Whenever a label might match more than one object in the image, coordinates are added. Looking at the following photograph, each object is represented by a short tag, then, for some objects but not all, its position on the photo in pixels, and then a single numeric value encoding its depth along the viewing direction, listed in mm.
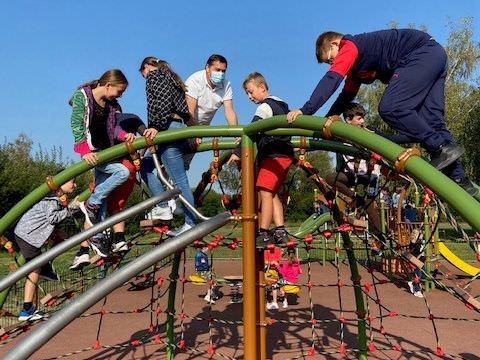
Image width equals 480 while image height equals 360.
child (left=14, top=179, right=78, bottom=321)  4531
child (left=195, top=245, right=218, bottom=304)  7676
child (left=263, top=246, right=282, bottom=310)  6493
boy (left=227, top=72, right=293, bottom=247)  3189
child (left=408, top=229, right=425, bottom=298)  7676
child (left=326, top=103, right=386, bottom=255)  3575
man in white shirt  3606
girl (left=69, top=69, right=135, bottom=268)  3398
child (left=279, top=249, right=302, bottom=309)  6727
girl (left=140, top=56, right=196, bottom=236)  3279
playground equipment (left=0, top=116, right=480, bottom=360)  1611
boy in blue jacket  2455
